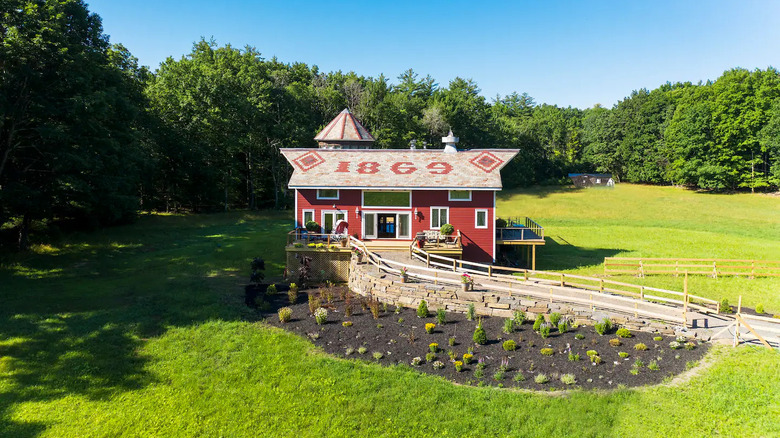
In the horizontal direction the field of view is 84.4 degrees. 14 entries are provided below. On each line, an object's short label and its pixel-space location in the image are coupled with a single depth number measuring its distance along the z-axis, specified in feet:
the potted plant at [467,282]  58.49
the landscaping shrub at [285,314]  57.06
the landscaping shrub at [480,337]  49.06
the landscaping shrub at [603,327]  50.55
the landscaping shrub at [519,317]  53.47
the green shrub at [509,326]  51.39
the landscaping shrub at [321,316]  55.88
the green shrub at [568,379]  41.16
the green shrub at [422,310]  56.78
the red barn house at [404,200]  83.05
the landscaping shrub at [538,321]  51.90
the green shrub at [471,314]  56.18
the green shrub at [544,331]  49.91
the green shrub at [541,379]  41.44
